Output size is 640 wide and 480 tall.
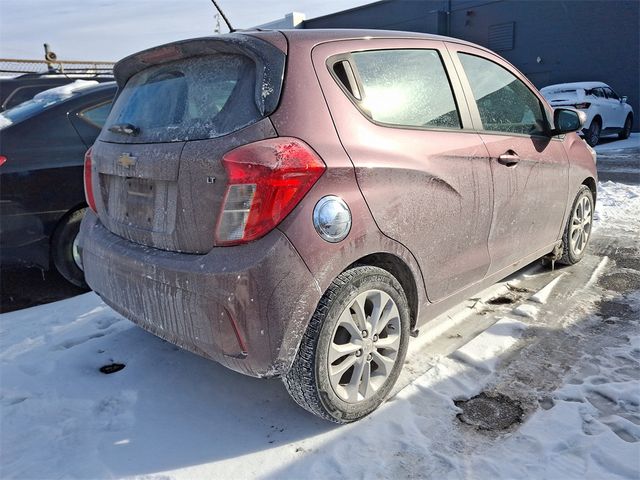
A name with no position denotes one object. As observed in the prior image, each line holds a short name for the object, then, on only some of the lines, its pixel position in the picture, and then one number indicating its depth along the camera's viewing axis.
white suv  13.16
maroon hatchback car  2.01
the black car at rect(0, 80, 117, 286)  3.81
